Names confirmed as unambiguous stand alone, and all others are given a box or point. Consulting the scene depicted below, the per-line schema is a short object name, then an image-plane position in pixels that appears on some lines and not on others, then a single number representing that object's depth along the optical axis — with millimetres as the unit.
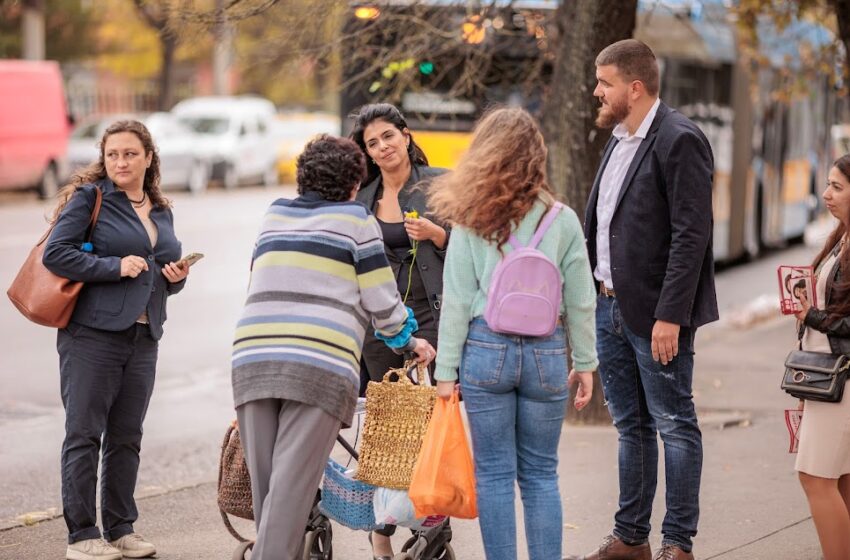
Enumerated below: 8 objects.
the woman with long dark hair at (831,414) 8681
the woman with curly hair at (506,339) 8036
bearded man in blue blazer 9200
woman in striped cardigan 8057
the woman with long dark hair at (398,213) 9656
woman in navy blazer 9838
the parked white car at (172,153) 49983
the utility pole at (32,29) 53532
